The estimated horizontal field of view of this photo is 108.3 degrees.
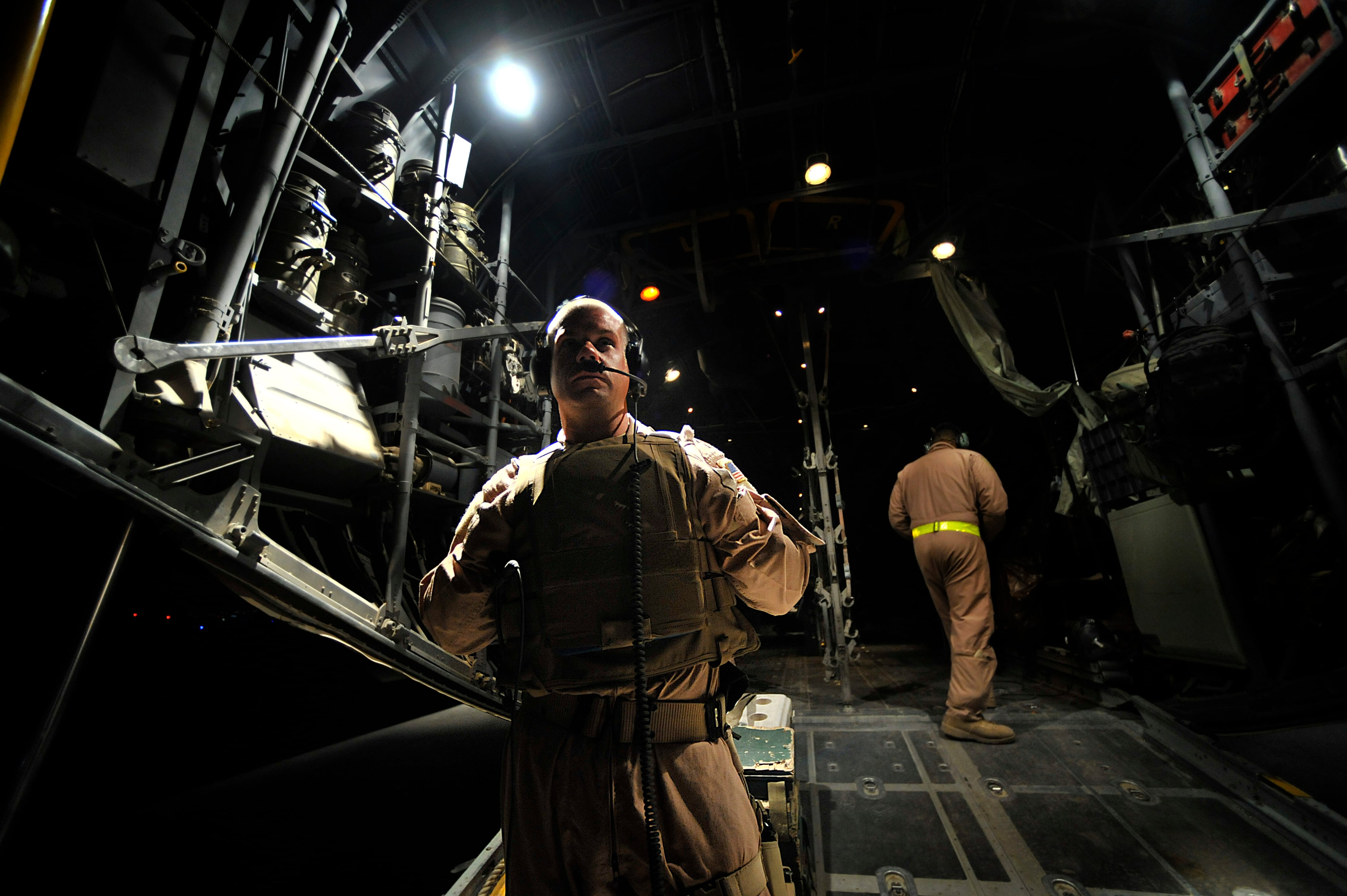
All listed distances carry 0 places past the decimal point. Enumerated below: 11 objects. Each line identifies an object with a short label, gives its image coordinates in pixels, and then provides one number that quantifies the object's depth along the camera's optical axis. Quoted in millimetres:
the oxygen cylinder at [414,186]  5262
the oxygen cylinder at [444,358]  4941
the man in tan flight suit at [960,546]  3842
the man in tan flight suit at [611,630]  1149
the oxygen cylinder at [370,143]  4504
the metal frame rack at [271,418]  2256
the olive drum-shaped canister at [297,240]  3766
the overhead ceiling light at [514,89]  5633
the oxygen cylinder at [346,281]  4387
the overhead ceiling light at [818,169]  5844
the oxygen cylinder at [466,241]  5387
